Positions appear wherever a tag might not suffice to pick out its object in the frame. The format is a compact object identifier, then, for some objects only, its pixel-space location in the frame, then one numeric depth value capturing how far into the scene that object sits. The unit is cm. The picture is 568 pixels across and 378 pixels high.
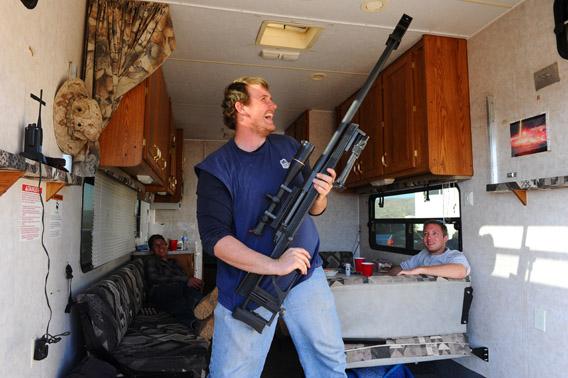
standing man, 139
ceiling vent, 310
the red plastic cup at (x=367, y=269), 282
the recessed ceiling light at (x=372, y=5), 253
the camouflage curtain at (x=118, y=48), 228
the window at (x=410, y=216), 324
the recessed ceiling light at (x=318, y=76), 383
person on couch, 349
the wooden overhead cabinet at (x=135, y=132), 244
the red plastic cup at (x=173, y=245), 616
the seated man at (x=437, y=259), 274
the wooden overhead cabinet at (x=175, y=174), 536
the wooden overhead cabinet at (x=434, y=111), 292
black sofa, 222
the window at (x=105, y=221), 267
